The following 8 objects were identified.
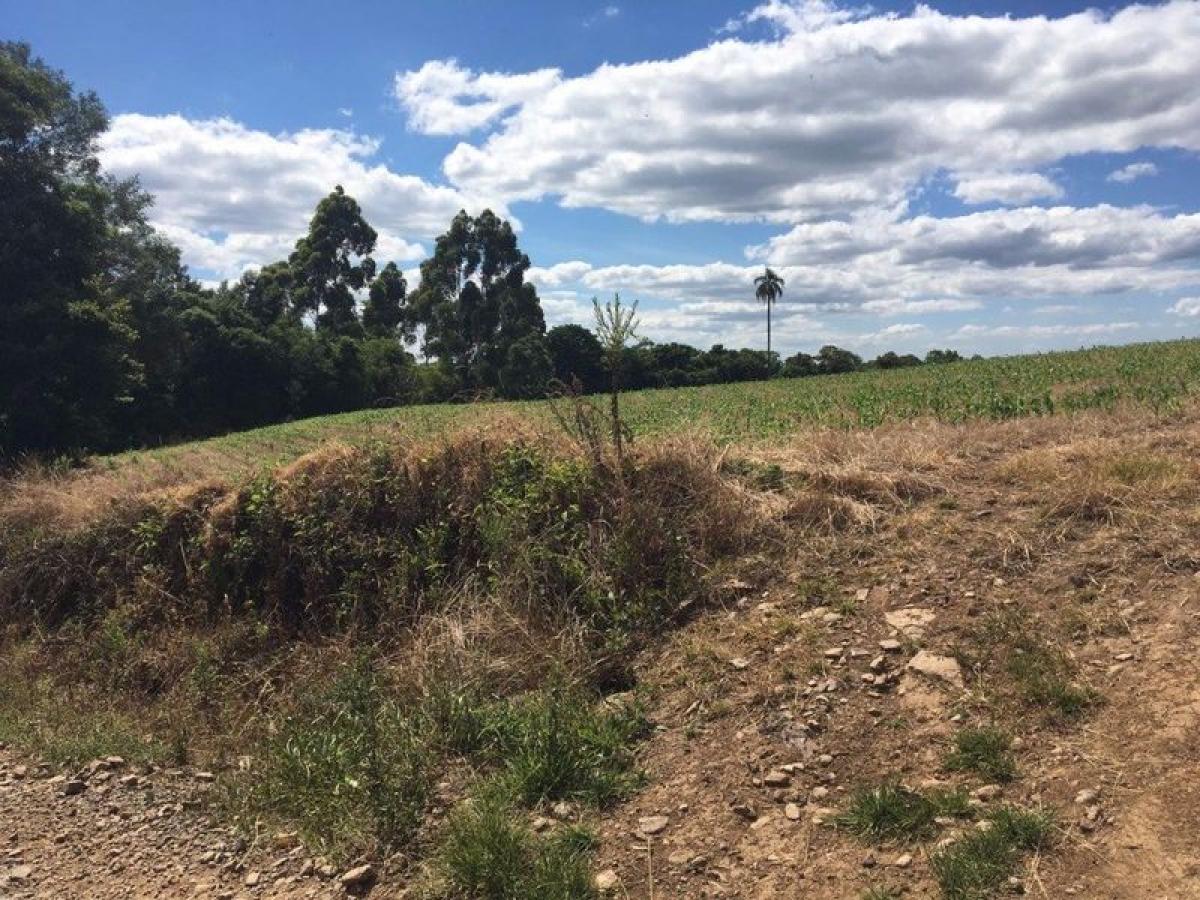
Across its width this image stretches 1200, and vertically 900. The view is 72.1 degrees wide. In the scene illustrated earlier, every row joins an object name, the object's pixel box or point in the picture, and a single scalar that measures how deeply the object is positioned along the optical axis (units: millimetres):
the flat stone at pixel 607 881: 3527
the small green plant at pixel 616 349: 7045
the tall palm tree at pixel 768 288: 90250
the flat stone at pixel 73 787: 5227
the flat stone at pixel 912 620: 4840
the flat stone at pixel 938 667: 4355
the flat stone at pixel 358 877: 3845
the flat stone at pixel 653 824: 3890
